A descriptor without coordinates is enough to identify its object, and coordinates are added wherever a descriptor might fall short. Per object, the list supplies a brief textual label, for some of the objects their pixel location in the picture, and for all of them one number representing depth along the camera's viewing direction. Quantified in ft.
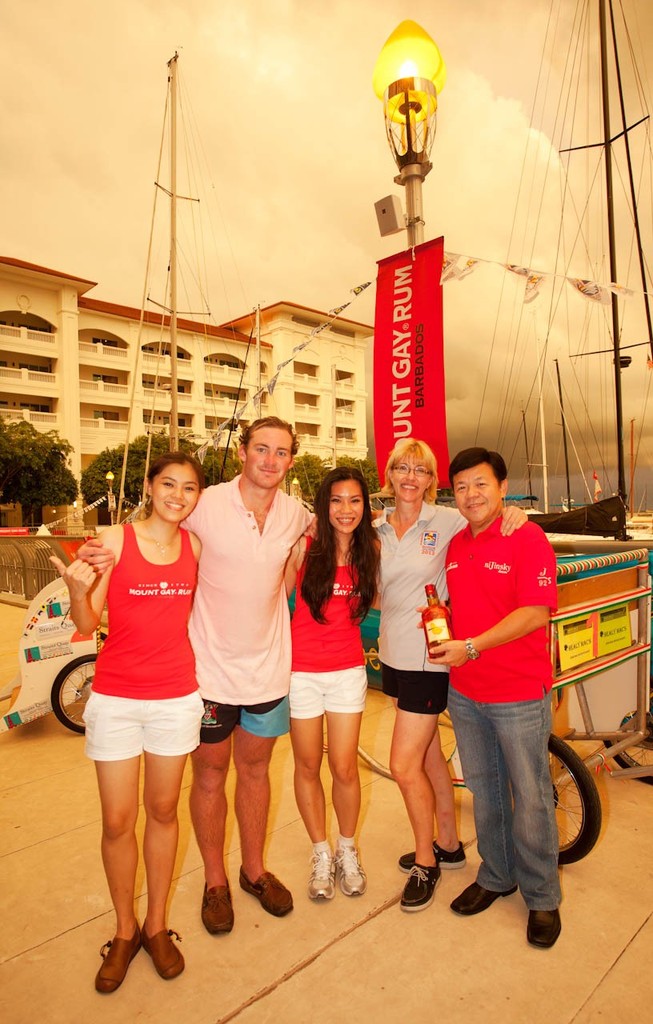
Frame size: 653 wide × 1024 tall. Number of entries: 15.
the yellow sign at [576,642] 10.01
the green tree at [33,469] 103.65
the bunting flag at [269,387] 21.20
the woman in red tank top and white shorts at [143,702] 7.34
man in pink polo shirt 8.38
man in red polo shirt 7.92
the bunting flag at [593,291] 17.35
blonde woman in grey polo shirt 8.96
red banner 13.94
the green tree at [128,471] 126.11
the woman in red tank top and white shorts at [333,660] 9.16
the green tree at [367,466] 173.99
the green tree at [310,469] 158.92
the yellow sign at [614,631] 10.91
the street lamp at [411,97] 12.26
